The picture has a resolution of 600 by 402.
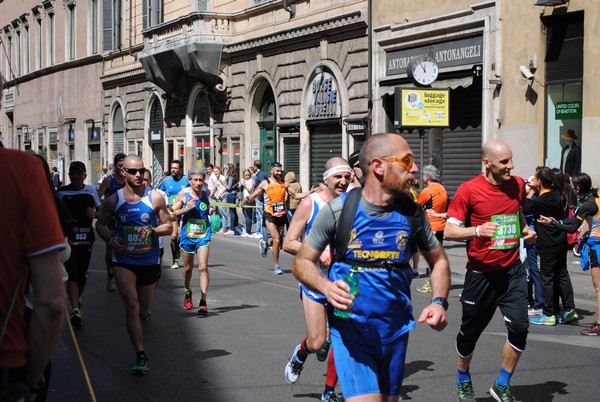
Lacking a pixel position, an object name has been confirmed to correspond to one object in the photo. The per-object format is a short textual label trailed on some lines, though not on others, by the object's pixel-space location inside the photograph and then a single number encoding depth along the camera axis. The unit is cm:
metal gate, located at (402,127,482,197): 2200
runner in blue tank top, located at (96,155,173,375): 867
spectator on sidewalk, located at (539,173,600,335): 1052
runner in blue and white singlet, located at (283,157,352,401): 720
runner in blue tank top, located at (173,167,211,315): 1183
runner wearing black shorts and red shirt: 713
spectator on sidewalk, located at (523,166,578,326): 1116
